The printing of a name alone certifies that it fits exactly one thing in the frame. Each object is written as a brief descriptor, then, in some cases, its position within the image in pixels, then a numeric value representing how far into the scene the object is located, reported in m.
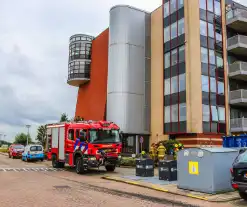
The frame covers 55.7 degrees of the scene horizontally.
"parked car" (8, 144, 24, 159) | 27.66
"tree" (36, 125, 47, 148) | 48.93
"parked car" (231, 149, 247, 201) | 6.87
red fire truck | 12.88
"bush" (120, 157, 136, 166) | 17.47
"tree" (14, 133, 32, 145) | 66.48
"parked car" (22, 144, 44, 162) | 22.50
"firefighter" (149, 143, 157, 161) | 16.79
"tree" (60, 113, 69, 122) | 45.15
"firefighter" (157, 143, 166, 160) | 14.21
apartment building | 21.99
